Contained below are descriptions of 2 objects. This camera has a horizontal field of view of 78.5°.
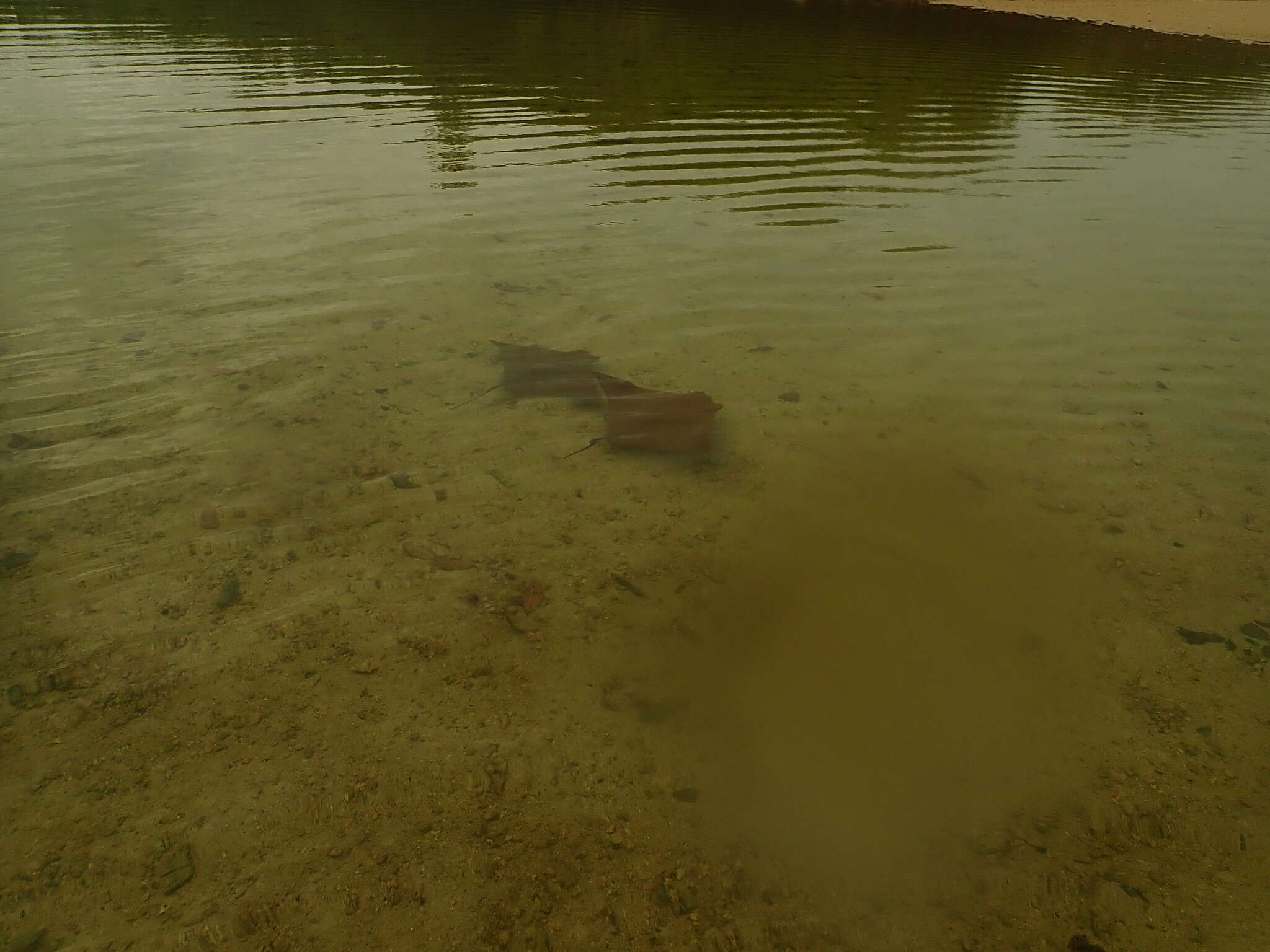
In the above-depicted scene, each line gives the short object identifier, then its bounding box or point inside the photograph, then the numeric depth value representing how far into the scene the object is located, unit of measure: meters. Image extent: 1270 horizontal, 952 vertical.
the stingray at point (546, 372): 4.93
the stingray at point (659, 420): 4.46
